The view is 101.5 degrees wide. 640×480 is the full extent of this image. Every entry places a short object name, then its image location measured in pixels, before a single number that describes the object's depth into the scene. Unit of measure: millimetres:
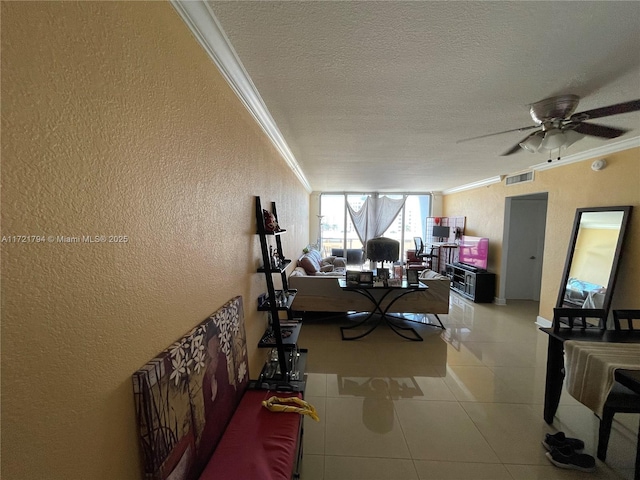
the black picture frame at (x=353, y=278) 3530
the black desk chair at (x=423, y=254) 7148
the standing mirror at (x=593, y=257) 2857
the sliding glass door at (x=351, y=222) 8117
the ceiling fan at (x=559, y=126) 1821
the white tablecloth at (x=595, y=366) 1551
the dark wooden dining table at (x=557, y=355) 1944
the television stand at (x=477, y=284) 5195
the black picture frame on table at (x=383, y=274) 3586
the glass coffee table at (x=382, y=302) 3457
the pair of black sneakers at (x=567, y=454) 1637
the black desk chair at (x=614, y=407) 1602
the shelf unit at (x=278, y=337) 1820
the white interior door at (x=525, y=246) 5070
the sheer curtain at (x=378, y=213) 8000
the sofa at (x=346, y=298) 3979
